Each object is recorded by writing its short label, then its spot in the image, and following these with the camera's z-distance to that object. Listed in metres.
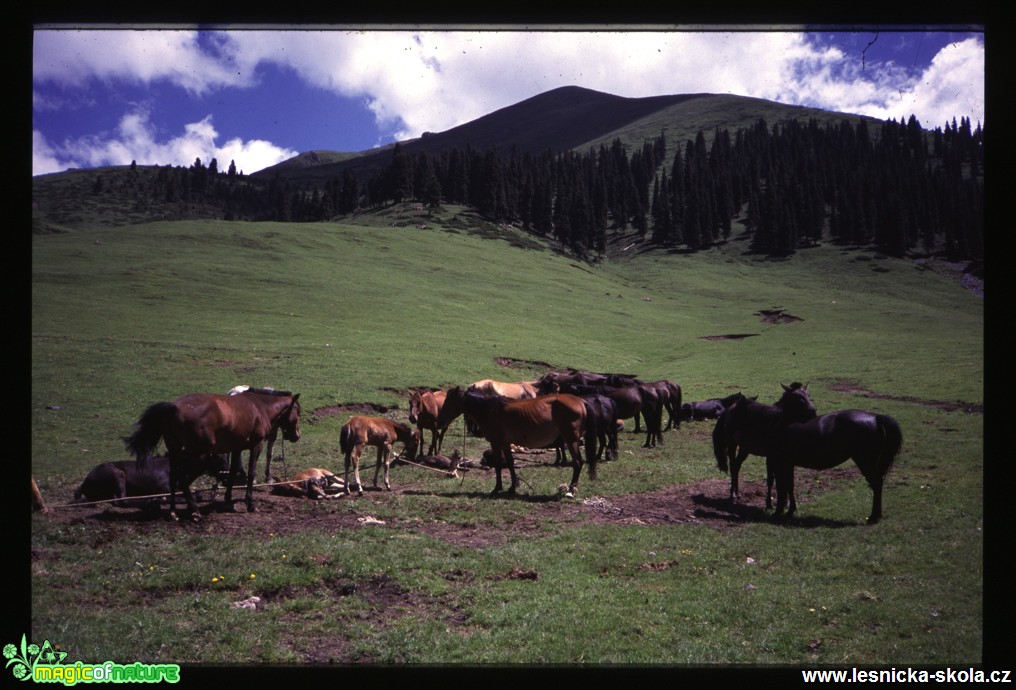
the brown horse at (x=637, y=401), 21.38
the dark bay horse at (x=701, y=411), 27.42
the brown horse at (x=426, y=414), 18.72
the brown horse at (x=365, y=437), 13.74
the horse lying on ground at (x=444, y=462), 15.91
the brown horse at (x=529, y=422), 14.09
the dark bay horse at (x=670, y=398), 23.52
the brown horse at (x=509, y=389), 22.50
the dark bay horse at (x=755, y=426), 12.86
